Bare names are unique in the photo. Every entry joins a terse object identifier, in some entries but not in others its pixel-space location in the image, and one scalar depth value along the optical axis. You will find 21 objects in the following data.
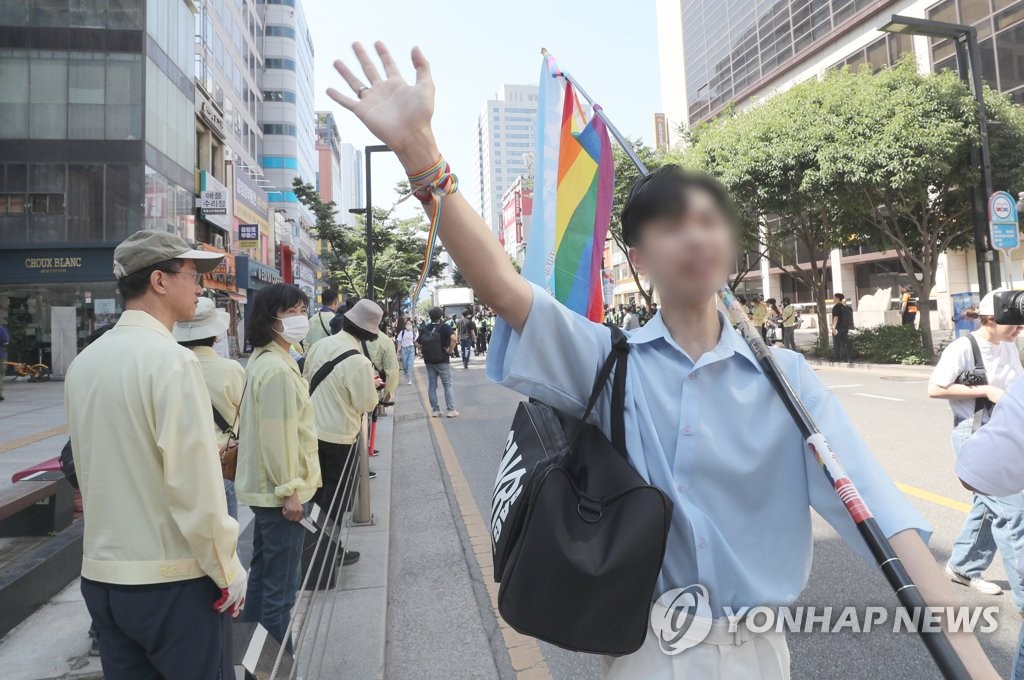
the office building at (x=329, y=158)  99.25
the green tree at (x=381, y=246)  26.28
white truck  34.02
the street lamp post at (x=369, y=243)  15.41
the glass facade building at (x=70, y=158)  20.98
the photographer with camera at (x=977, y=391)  3.65
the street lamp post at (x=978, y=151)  12.84
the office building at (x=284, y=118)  55.06
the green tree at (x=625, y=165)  23.43
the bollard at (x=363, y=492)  4.95
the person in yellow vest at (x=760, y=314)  17.58
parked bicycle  19.52
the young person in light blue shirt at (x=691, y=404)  1.29
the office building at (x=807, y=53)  23.70
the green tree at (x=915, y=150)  14.56
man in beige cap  1.84
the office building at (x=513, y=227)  47.90
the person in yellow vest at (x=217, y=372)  3.50
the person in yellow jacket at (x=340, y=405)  4.40
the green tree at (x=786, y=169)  16.55
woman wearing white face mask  3.07
